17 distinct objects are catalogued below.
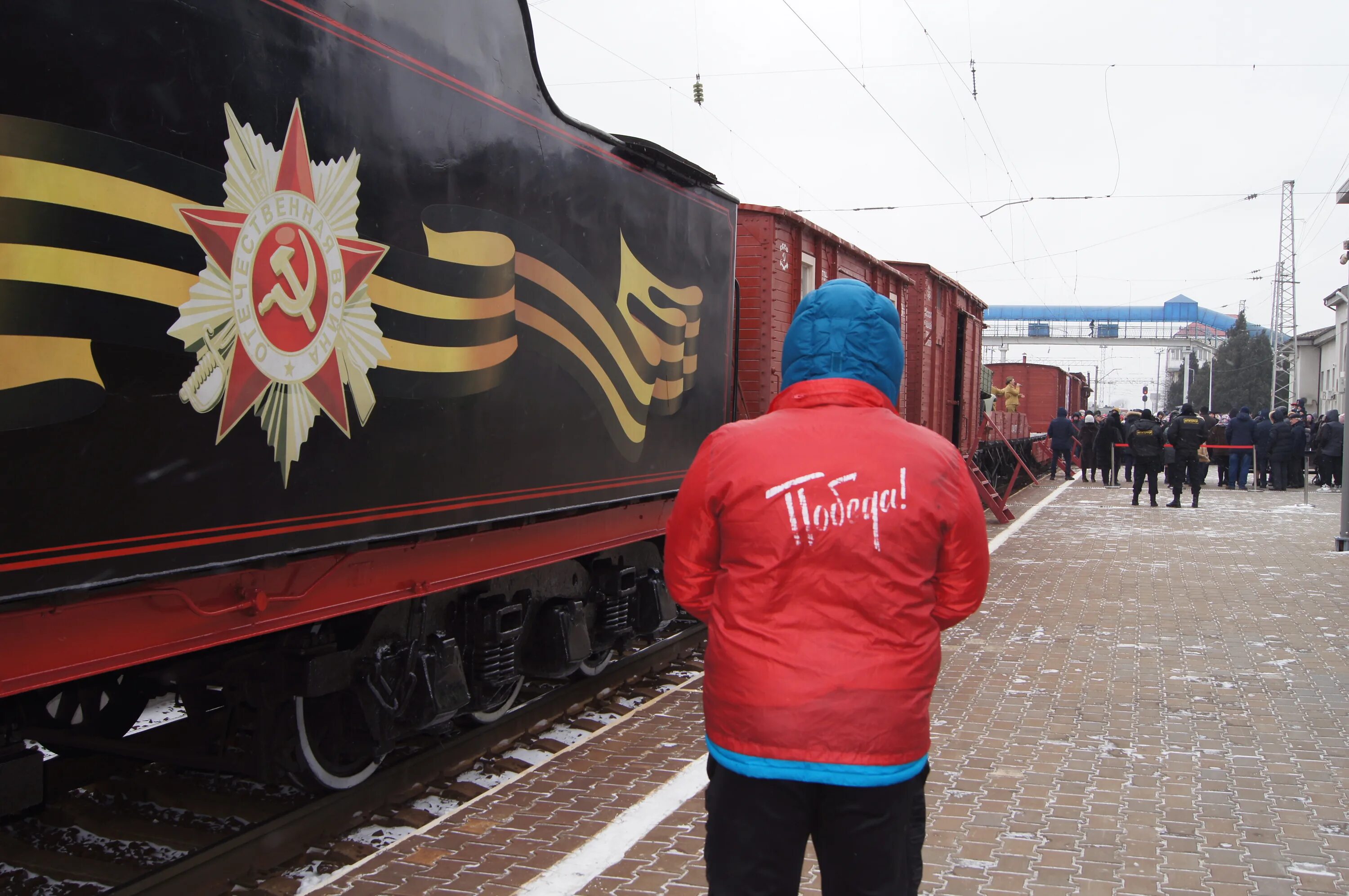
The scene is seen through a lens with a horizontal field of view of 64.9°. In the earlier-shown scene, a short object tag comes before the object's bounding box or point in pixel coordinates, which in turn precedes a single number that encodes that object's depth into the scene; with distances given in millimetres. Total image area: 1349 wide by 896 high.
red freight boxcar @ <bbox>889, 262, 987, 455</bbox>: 14141
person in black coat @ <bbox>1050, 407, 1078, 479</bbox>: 24172
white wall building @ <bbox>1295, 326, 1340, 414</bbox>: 50125
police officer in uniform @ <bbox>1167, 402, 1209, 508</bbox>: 18266
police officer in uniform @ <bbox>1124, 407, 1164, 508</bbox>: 18062
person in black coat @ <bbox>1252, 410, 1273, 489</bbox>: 23859
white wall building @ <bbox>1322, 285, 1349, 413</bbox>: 45500
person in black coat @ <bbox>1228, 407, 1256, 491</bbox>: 24016
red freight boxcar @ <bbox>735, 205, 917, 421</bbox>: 8398
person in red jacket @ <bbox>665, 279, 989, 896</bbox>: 2055
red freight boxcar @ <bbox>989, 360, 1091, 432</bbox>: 34094
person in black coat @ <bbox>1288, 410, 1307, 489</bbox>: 23078
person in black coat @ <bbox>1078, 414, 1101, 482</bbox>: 25750
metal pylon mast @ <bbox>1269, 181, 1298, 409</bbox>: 44281
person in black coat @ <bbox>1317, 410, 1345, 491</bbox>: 22484
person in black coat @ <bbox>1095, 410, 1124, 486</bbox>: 23406
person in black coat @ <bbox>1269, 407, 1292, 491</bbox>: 23203
